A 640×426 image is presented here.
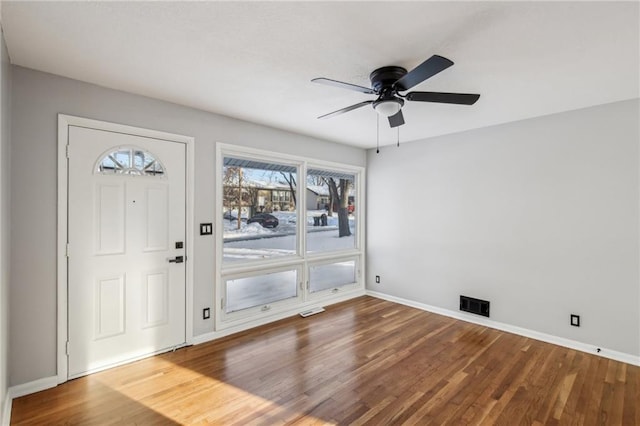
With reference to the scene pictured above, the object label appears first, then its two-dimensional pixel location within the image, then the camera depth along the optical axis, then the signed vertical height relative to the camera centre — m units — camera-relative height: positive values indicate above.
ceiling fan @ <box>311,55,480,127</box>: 2.17 +0.89
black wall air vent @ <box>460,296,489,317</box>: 3.88 -1.20
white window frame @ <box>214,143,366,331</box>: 3.46 -0.65
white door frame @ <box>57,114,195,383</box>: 2.49 -0.16
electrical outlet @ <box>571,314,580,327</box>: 3.23 -1.14
